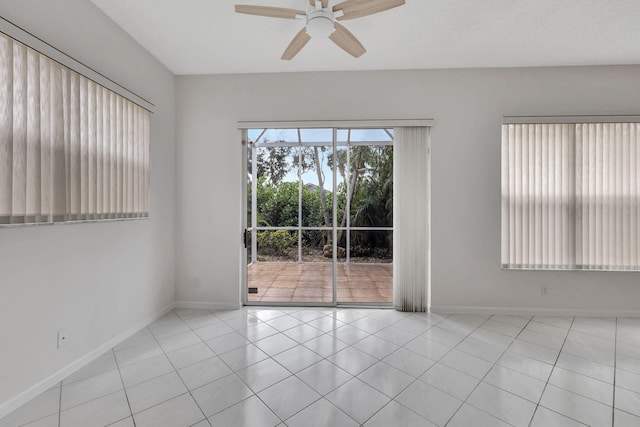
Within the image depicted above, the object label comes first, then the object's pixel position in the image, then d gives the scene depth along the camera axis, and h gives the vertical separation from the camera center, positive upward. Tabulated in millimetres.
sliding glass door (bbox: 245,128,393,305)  4508 +145
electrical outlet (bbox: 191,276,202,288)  3123 -833
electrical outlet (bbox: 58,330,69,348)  1799 -885
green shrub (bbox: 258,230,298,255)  4594 -518
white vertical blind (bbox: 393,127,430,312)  3028 +3
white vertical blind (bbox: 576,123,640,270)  2807 +198
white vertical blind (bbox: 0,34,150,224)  1469 +479
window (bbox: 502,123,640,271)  2814 +193
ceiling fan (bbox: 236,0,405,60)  1685 +1368
